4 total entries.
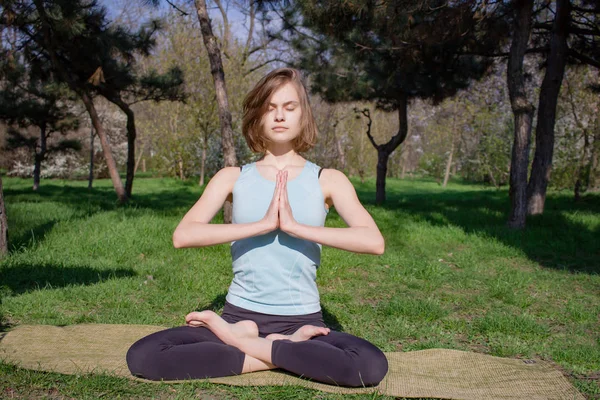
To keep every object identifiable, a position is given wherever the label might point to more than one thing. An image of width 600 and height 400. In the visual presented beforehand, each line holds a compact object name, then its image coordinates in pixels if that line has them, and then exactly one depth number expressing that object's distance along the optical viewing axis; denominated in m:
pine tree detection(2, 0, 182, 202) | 7.07
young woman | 2.14
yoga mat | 2.21
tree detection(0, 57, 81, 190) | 10.85
